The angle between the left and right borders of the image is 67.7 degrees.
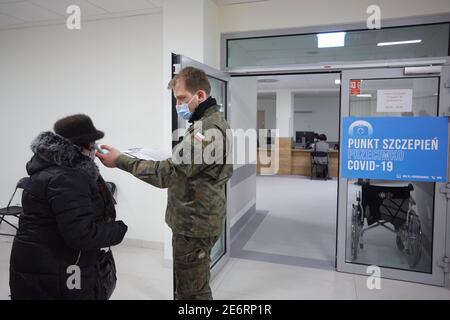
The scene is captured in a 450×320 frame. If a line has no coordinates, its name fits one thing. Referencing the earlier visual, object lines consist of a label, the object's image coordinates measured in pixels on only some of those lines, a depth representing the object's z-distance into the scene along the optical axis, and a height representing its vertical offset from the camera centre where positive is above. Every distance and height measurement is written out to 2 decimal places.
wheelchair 3.48 -0.80
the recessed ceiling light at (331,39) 3.47 +1.04
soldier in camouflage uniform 1.77 -0.21
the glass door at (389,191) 3.25 -0.53
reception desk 10.30 -0.65
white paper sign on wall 3.26 +0.39
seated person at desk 9.37 -0.24
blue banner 3.15 -0.08
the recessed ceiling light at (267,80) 9.10 +1.60
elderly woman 1.44 -0.36
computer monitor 11.08 +0.01
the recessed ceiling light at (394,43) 3.26 +0.96
